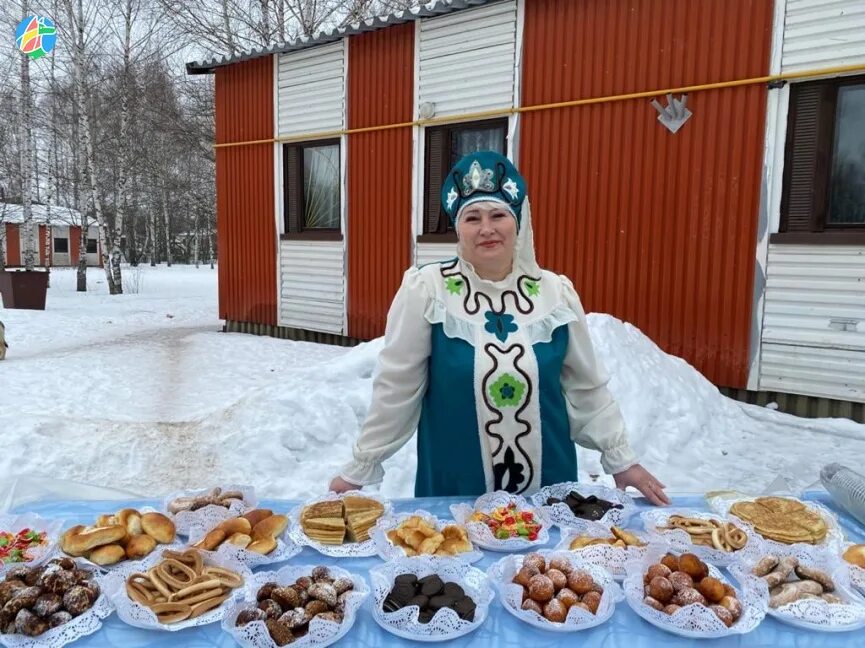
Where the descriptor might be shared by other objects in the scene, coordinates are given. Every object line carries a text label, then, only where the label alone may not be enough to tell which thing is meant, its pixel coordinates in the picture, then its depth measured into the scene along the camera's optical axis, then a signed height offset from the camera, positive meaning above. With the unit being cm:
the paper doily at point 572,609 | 130 -75
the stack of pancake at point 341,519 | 167 -74
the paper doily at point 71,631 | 123 -77
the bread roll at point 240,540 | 157 -73
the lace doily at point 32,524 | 167 -76
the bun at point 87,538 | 155 -73
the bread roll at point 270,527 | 166 -75
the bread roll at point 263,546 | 158 -75
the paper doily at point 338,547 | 161 -77
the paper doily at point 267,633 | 123 -75
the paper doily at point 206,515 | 170 -74
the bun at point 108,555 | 153 -75
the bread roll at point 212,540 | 157 -74
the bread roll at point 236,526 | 164 -73
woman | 198 -38
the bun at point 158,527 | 163 -74
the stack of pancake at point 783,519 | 169 -74
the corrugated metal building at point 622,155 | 570 +100
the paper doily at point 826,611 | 132 -75
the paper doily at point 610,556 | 152 -74
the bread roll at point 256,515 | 173 -75
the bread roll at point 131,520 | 164 -73
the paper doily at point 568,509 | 179 -75
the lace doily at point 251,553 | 151 -76
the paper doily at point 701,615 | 128 -75
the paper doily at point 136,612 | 128 -75
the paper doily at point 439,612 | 128 -76
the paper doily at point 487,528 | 165 -75
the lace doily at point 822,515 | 161 -75
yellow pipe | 551 +153
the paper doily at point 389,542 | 157 -75
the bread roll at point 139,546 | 156 -75
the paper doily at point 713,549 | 156 -73
